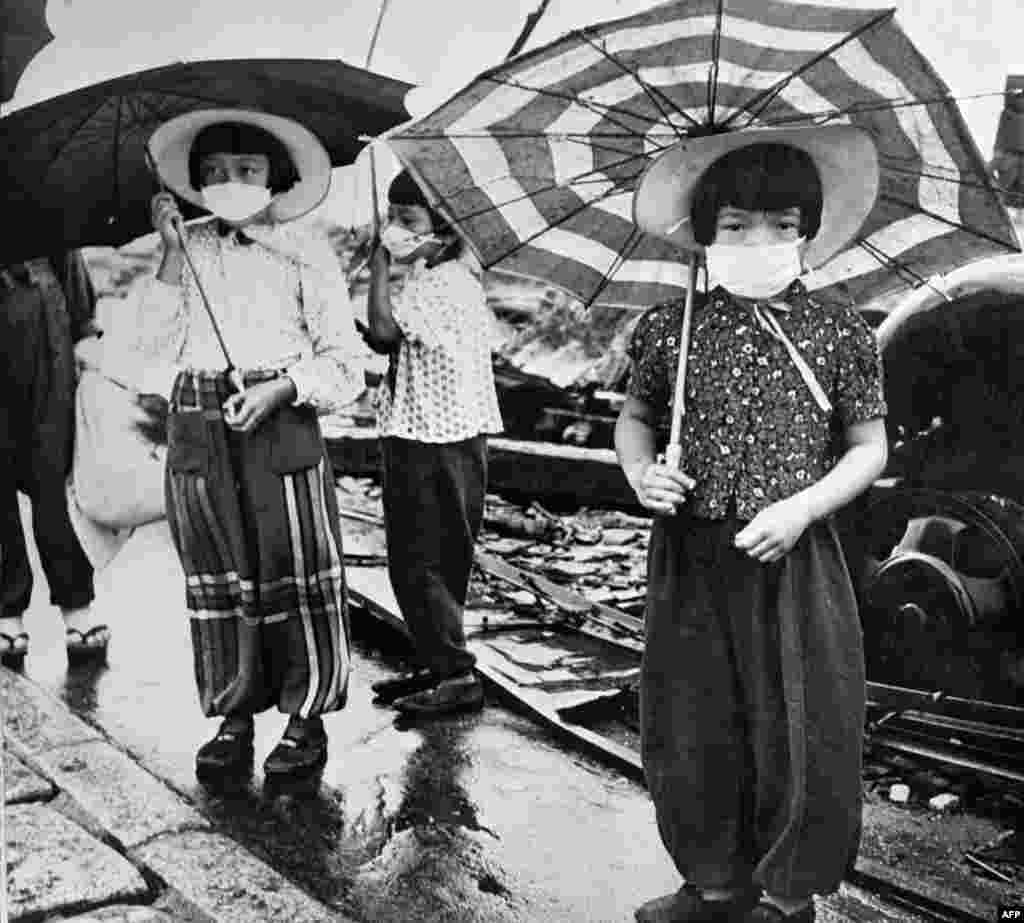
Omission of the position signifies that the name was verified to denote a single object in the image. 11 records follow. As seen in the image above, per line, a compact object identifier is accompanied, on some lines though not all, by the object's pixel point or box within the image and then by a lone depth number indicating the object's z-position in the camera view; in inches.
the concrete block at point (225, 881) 112.8
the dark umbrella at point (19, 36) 120.0
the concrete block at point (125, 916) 114.4
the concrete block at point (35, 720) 143.6
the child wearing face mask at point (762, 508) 94.3
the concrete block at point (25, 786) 131.8
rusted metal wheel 113.4
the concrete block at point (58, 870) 116.6
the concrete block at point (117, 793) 127.3
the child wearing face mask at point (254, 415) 123.9
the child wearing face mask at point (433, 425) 133.1
